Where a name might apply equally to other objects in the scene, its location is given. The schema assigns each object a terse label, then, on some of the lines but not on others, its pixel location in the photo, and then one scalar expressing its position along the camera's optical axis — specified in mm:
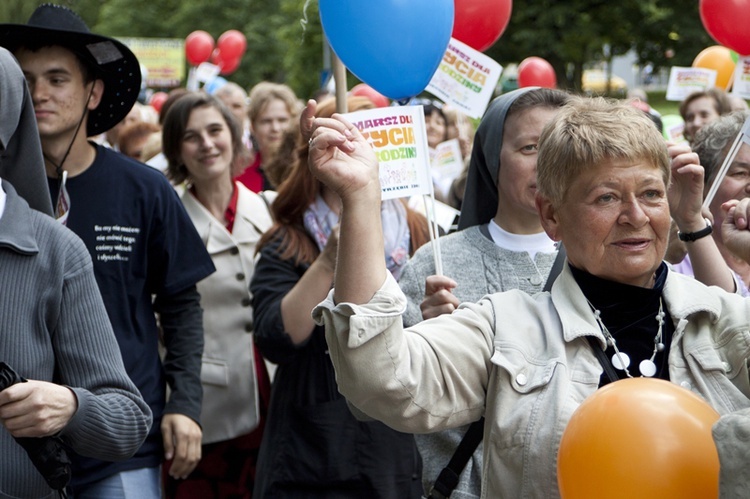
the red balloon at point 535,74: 11047
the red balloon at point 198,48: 21125
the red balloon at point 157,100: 21017
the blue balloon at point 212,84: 17638
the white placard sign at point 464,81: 4953
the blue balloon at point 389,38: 3605
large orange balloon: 2062
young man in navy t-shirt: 3977
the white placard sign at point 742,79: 5105
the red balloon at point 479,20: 5492
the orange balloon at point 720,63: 9875
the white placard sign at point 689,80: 9289
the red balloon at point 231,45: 22328
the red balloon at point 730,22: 5207
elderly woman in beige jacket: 2332
